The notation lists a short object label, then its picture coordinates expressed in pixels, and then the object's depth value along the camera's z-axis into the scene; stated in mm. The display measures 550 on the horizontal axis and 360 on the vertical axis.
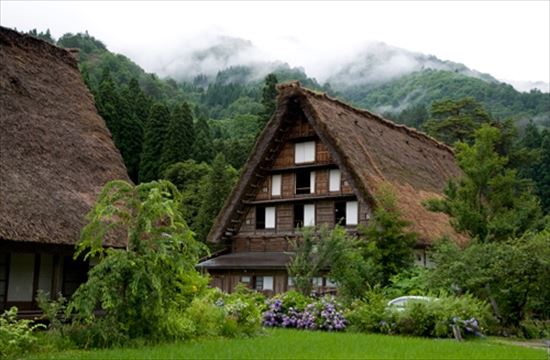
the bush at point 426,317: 17906
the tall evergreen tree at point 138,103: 58438
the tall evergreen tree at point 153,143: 51250
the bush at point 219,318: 15547
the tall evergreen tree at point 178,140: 51156
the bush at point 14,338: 12016
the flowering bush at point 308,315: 19672
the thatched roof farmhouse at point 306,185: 29016
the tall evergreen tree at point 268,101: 50719
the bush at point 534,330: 20078
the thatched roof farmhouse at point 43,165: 17531
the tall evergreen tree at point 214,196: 42250
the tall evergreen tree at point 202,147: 53156
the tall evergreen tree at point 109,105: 52312
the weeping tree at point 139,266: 13609
